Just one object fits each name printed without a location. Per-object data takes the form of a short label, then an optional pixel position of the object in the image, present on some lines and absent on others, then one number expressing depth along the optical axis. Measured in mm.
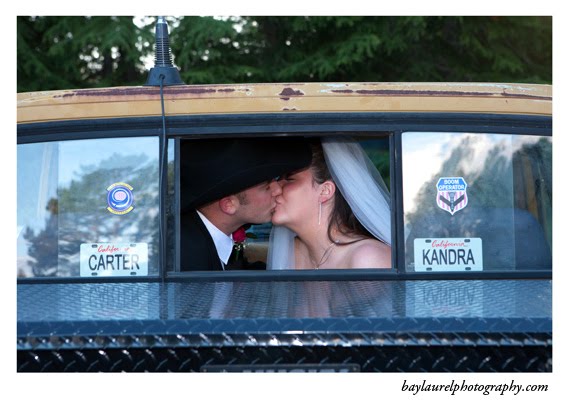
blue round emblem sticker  3498
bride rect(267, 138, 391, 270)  4277
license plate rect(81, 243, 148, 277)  3475
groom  4023
